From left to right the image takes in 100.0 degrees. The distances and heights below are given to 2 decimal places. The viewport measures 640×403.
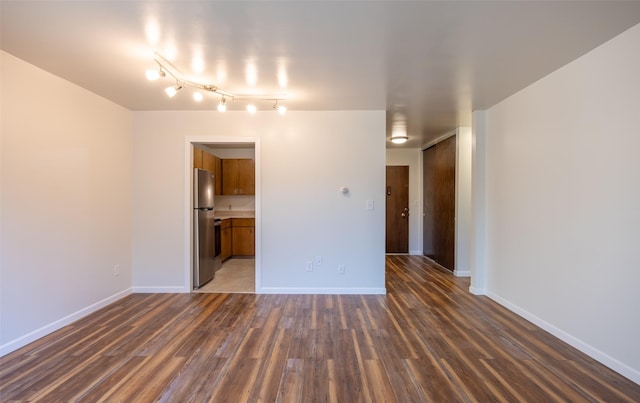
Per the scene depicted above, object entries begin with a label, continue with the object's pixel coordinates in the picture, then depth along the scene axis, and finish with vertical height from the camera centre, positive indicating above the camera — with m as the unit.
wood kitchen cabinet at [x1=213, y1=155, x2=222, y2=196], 5.72 +0.54
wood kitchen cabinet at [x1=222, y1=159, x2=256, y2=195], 6.09 +0.53
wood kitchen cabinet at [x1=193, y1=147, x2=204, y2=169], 4.05 +0.64
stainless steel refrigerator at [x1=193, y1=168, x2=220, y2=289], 3.89 -0.43
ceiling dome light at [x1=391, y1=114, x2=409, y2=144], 4.14 +1.23
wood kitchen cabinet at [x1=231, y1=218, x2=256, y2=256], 6.03 -0.87
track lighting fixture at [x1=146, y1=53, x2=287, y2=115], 2.34 +1.21
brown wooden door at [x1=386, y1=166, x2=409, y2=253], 6.51 -0.17
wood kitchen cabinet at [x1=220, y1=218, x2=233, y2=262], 5.58 -0.84
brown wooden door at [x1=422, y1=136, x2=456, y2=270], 4.89 -0.03
